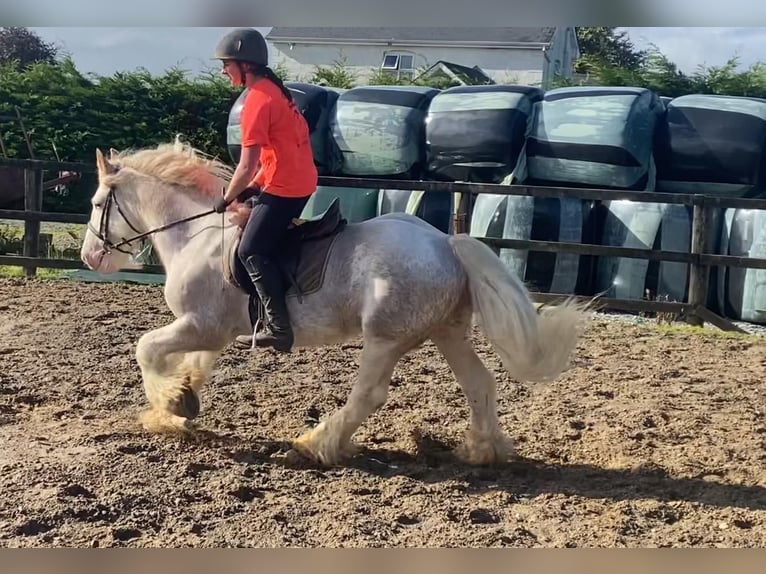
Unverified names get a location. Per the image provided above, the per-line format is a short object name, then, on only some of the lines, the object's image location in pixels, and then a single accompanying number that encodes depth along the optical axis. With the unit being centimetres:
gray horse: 397
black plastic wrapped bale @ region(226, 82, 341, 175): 1027
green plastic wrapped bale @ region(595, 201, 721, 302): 883
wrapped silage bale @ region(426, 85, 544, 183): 951
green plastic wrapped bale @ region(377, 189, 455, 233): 958
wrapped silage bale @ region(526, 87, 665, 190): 904
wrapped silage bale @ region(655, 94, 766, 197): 882
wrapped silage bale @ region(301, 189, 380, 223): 984
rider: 381
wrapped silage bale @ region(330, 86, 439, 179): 990
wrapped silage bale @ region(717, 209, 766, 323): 840
